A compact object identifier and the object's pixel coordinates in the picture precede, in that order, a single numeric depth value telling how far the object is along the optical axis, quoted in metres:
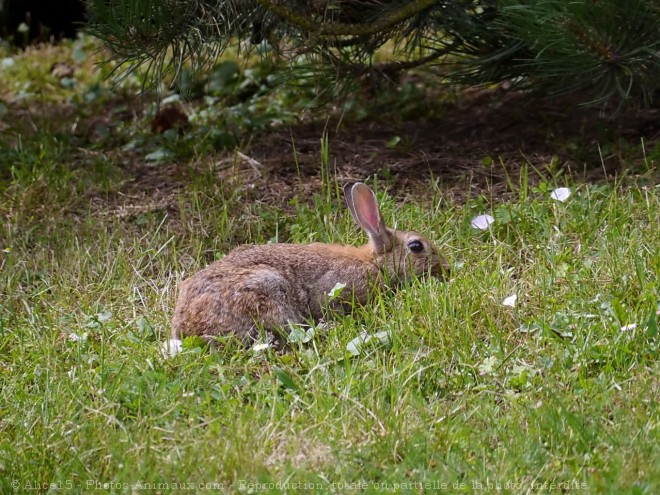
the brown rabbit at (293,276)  9.67
